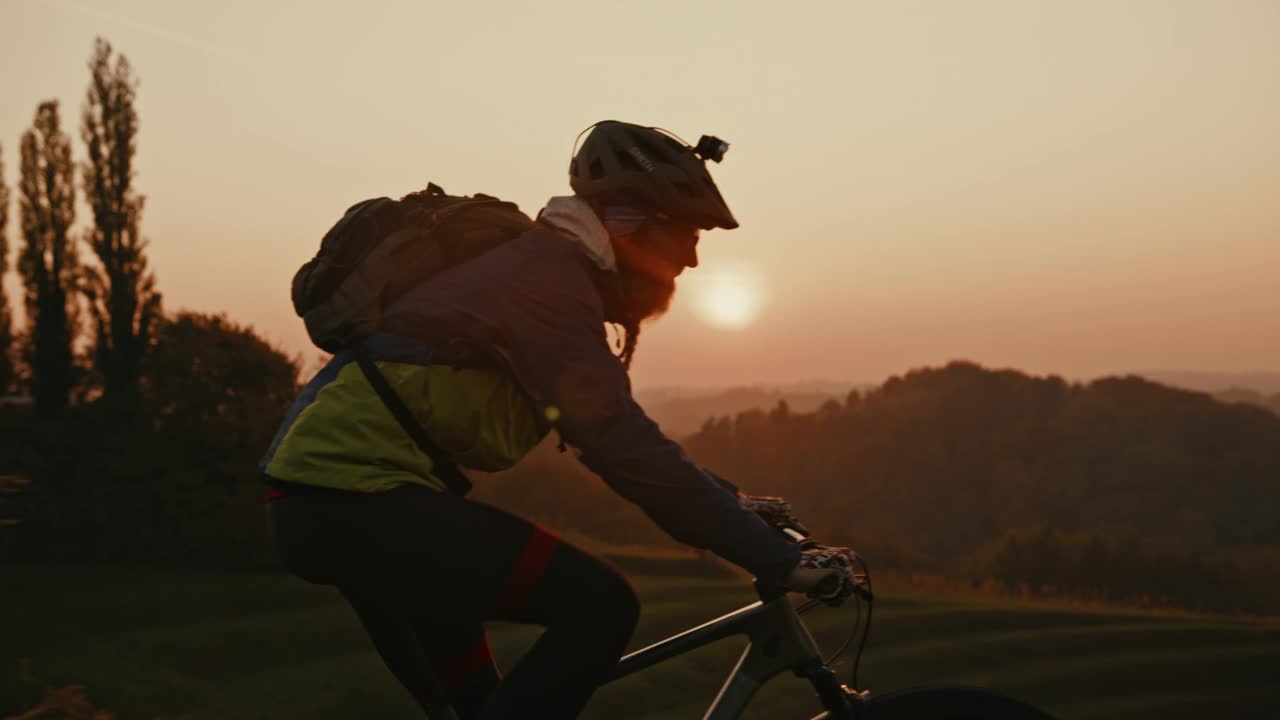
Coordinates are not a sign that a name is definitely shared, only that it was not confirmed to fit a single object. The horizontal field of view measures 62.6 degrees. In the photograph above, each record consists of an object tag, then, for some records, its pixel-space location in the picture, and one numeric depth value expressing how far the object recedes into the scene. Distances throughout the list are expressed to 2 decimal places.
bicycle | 2.82
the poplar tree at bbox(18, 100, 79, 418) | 44.06
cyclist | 2.46
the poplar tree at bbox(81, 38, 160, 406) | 41.28
